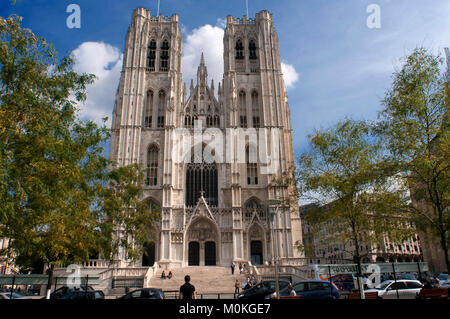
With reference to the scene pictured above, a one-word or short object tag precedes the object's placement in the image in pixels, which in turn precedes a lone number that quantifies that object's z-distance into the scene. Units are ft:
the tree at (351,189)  44.65
